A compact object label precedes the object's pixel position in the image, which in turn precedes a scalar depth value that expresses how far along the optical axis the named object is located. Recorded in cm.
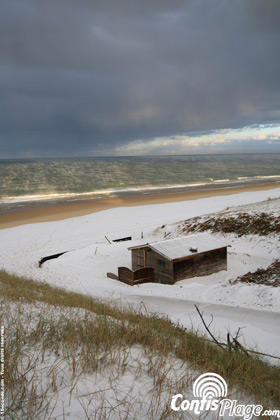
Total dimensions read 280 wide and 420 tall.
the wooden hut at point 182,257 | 1823
